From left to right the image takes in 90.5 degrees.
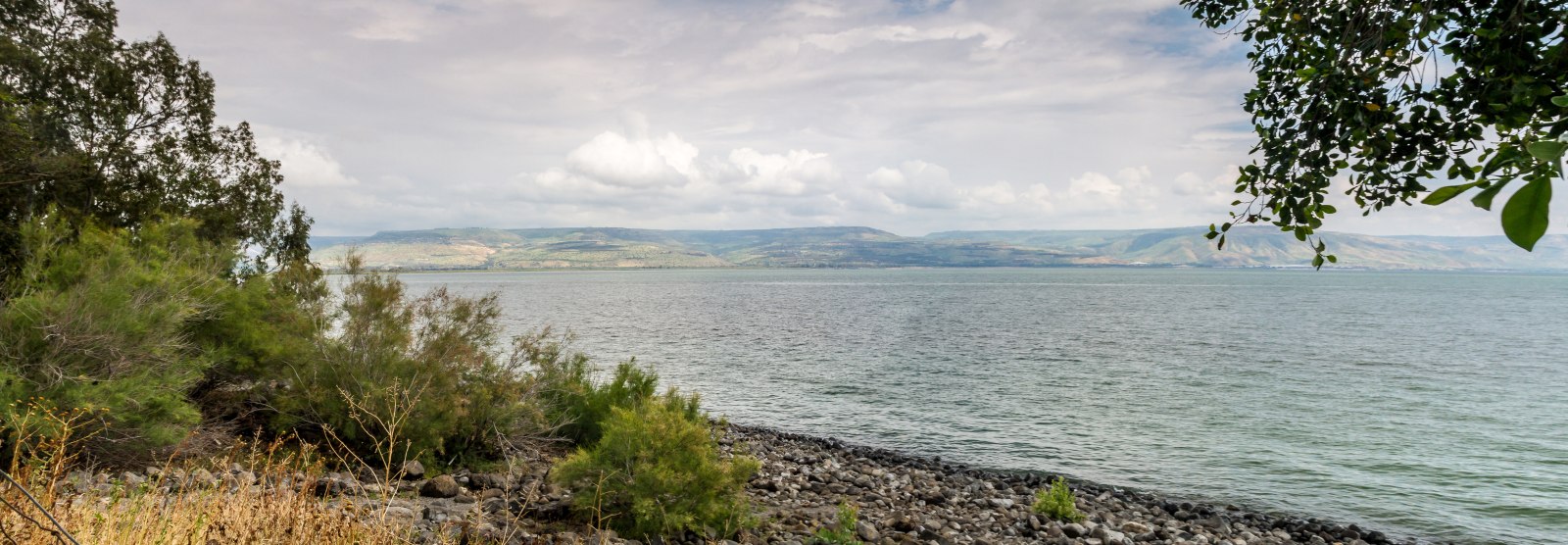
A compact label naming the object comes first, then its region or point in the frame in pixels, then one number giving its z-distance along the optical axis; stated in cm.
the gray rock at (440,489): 1208
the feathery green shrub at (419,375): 1420
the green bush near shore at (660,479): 1088
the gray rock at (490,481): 1302
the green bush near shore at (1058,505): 1523
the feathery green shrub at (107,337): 1062
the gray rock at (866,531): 1280
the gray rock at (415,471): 1285
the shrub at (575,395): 1688
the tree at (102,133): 1758
